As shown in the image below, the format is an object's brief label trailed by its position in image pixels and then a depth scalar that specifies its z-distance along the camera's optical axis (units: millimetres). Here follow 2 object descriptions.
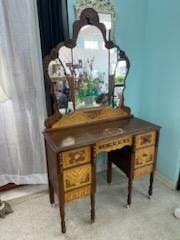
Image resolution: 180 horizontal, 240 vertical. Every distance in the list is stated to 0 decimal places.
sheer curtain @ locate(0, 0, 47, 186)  1561
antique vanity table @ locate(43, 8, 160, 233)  1428
